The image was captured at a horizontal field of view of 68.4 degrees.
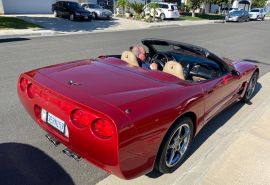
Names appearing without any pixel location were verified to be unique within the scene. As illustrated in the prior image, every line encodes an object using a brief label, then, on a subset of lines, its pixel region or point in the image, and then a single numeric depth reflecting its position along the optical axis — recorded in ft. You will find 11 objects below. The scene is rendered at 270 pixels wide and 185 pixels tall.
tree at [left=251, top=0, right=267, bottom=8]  135.11
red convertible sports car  5.72
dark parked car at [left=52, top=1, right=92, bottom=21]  52.10
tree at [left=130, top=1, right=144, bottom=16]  65.38
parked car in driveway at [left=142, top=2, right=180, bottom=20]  67.92
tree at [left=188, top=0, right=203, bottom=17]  80.23
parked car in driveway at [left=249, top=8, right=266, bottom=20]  95.16
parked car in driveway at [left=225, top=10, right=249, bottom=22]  78.71
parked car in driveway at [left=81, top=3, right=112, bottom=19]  58.34
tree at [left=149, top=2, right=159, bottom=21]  62.72
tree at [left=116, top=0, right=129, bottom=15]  66.56
